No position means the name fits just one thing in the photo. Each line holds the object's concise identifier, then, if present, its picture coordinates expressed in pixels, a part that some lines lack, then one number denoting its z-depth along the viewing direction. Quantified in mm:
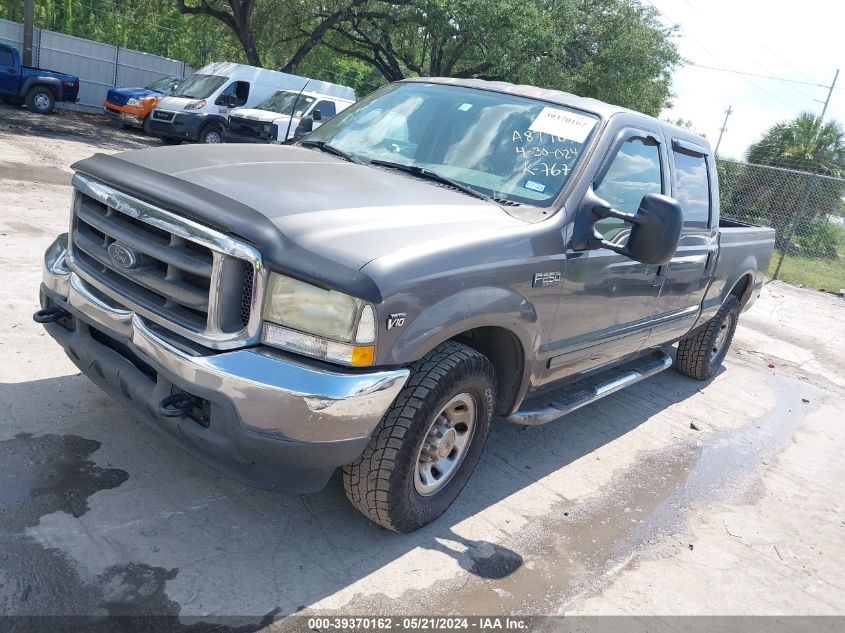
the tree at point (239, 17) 21959
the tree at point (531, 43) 19609
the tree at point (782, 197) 15133
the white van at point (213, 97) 17297
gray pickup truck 2641
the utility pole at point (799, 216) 13773
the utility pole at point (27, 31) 21188
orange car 19047
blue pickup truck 18234
